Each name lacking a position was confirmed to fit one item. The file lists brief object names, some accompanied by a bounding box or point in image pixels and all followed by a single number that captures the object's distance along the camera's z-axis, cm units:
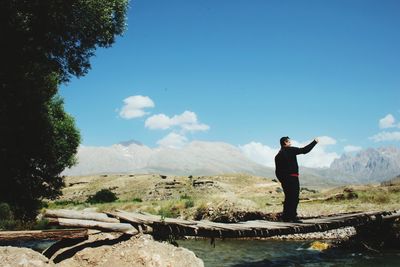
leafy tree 1839
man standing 1466
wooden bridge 1090
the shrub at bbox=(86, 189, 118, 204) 6657
